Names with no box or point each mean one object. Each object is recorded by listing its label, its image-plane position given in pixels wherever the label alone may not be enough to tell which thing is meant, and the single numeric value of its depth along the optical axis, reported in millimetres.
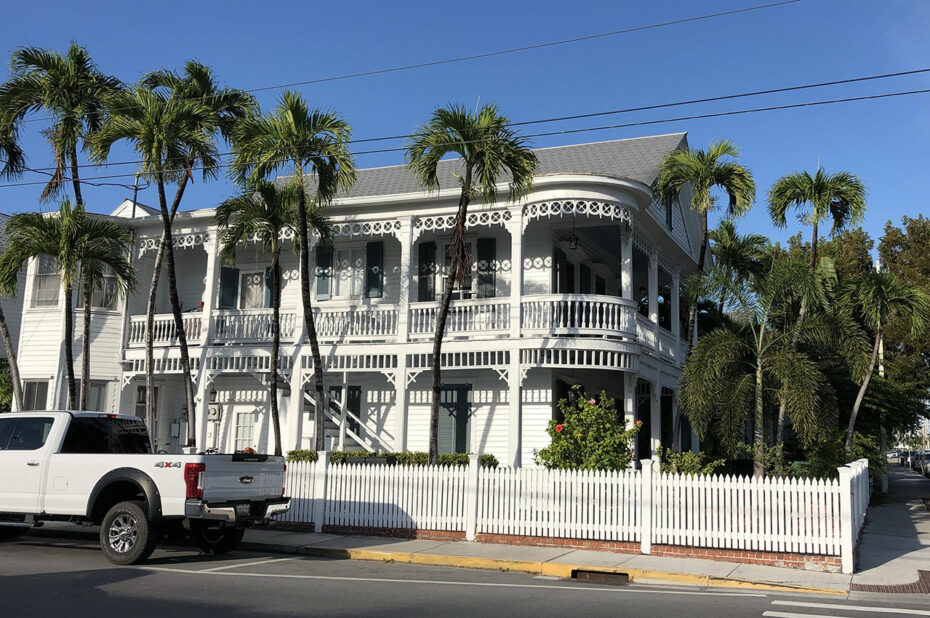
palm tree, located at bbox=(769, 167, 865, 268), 19750
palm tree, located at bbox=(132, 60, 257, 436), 19562
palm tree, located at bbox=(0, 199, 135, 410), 17641
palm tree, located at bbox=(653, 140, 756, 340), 18578
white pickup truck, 10203
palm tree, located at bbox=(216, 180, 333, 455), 17906
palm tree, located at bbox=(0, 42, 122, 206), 18797
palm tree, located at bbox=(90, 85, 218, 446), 17266
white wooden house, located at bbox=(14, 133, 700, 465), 17734
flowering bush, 13656
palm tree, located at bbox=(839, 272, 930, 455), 18781
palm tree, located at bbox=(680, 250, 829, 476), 15484
